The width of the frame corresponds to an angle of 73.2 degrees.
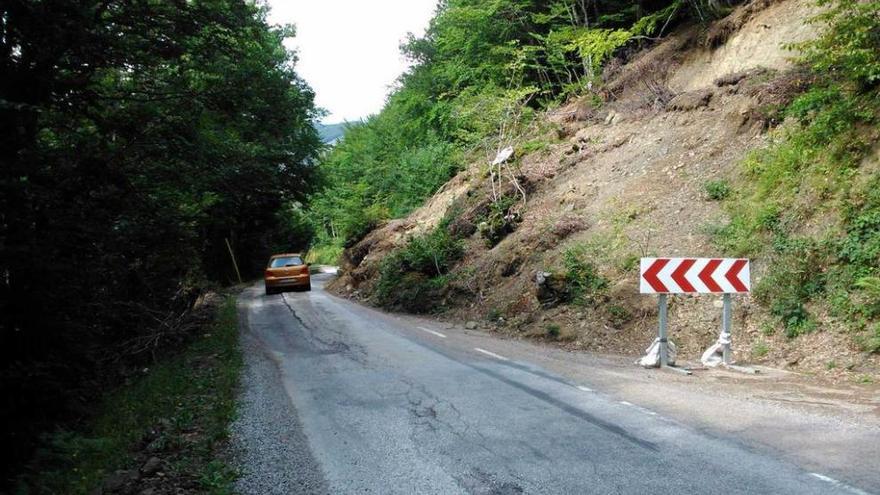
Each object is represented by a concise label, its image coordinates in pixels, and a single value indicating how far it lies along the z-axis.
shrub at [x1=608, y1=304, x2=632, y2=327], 11.51
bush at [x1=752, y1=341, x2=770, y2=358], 8.89
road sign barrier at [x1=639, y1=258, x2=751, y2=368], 8.54
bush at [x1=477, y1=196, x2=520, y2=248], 18.56
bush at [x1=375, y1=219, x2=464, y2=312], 18.50
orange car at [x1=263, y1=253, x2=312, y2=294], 25.78
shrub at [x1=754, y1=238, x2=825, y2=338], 9.02
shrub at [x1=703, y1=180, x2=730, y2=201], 13.12
